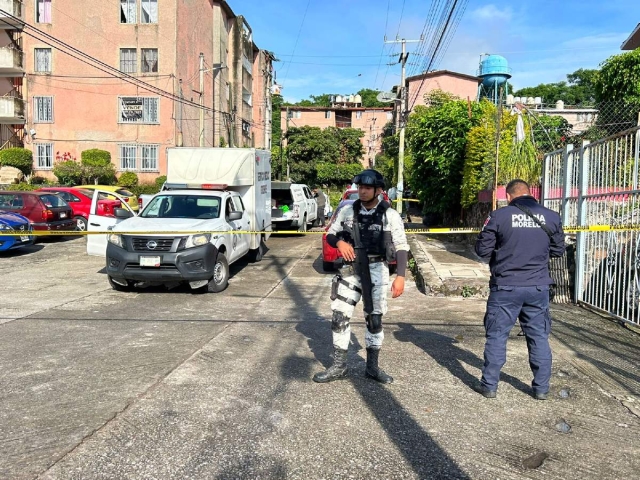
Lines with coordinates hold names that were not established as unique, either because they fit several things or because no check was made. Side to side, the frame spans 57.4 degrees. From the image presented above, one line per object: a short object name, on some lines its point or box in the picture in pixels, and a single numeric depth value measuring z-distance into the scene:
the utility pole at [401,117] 27.25
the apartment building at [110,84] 34.34
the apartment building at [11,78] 33.81
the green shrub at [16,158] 33.56
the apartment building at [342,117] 68.88
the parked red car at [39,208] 15.91
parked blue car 13.50
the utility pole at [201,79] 30.94
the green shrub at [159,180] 33.94
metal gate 6.97
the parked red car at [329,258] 10.80
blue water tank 42.16
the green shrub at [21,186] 30.01
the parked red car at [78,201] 18.90
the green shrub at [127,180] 34.06
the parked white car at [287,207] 19.17
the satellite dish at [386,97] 31.01
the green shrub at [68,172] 33.00
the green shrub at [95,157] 33.62
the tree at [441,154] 16.92
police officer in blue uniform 4.71
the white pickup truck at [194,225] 9.22
